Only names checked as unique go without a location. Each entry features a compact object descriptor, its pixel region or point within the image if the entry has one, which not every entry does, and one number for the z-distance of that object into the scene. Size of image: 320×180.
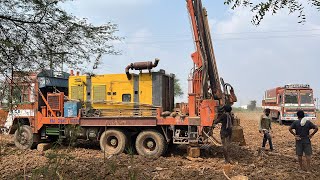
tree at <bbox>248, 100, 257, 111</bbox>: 71.65
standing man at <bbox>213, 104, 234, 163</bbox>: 8.13
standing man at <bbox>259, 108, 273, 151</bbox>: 9.65
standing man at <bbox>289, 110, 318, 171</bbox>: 7.17
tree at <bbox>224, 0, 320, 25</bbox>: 5.85
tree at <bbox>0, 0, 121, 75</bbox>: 4.75
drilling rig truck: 8.73
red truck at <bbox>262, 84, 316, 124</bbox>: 20.01
